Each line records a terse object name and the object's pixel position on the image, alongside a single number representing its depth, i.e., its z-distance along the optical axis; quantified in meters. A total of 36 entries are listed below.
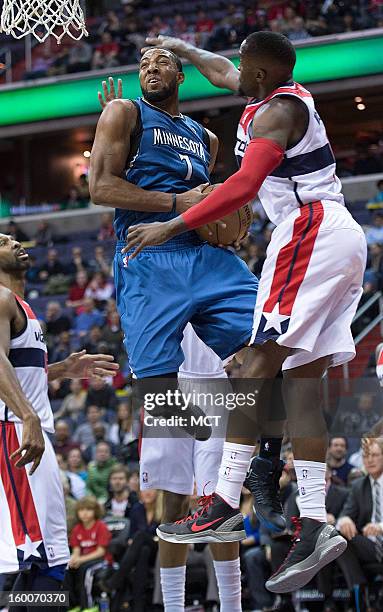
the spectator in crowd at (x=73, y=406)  14.19
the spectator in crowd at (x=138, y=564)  9.74
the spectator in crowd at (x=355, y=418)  9.12
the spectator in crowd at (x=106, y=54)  21.81
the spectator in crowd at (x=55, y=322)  16.88
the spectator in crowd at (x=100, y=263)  18.44
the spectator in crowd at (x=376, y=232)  16.02
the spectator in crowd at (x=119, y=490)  10.95
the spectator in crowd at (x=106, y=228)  20.62
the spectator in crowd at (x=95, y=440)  12.87
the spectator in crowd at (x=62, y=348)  15.84
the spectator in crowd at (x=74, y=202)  23.30
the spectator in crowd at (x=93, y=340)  15.26
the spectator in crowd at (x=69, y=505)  10.30
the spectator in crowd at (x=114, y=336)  14.91
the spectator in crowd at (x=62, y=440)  13.08
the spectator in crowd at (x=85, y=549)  9.98
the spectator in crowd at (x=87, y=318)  16.98
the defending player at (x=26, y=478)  5.96
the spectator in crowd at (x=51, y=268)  19.53
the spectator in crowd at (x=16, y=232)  21.70
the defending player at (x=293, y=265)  4.70
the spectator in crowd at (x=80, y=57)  22.20
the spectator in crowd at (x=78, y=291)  18.36
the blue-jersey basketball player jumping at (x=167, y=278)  5.35
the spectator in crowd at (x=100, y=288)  17.67
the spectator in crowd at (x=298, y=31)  20.47
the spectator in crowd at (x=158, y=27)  21.84
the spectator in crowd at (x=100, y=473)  11.53
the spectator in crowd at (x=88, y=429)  13.28
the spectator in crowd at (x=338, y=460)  9.93
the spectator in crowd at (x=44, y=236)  21.88
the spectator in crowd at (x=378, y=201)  18.29
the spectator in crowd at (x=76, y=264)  19.12
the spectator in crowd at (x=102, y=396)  14.00
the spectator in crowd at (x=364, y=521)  8.76
